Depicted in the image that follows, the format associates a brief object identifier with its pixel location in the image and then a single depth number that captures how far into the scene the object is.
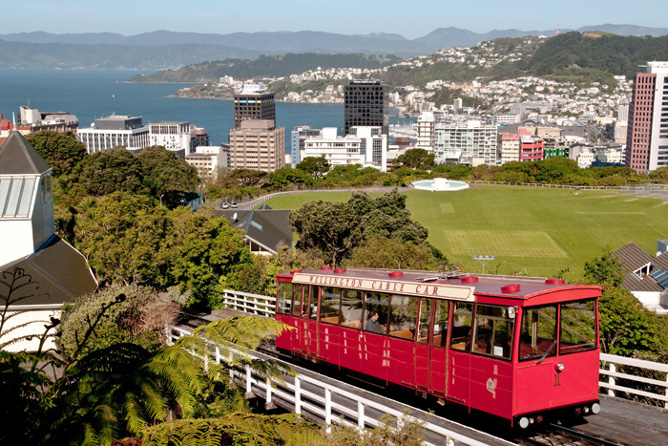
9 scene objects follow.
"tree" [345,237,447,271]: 30.77
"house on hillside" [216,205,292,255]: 40.44
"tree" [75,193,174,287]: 24.92
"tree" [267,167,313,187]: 99.31
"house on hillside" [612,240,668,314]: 44.62
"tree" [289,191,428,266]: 40.94
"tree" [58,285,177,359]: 16.83
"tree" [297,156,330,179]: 124.50
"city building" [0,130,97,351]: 22.58
